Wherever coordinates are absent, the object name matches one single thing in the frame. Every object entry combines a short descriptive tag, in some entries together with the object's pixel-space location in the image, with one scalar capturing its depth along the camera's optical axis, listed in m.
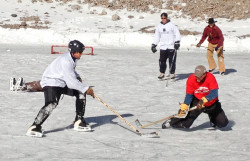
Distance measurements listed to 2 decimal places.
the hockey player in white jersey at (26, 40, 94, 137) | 16.17
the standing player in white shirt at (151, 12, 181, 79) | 27.34
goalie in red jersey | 17.02
